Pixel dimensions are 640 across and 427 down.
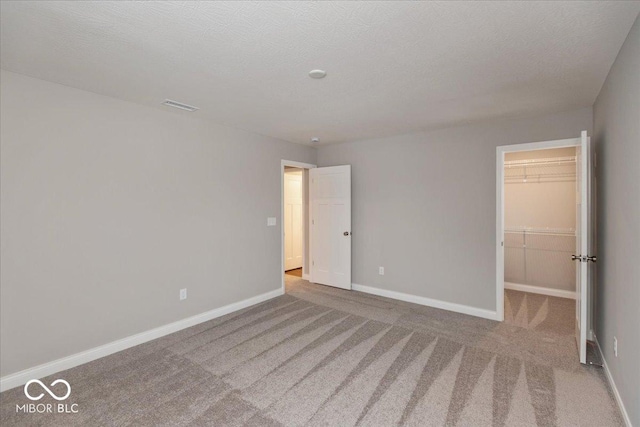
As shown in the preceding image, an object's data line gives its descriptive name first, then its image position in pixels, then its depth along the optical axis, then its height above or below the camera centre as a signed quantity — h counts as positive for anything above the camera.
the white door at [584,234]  2.61 -0.19
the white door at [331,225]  5.06 -0.23
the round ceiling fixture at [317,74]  2.39 +1.11
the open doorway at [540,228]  4.71 -0.27
